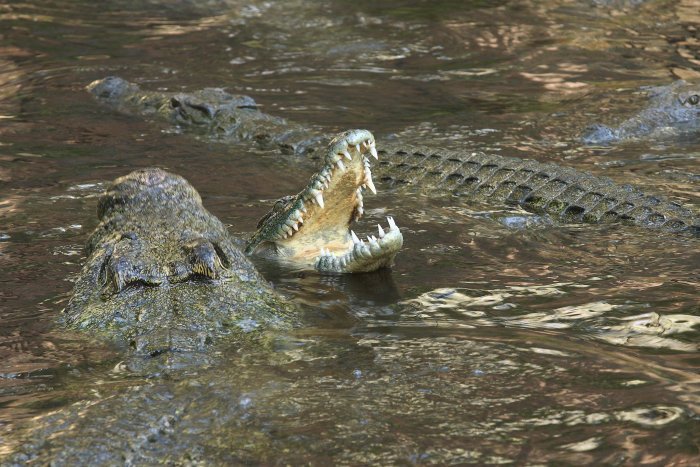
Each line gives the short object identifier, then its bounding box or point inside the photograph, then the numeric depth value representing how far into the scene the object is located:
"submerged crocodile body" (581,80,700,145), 17.64
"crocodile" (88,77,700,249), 11.62
